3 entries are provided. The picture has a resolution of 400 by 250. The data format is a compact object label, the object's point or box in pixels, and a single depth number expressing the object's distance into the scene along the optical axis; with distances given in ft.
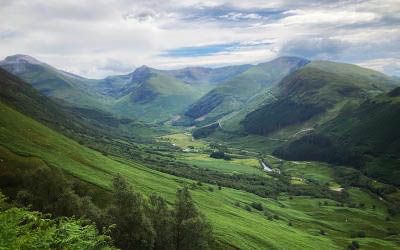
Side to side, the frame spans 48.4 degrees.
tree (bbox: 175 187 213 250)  345.92
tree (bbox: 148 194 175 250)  335.55
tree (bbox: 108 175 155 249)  306.35
